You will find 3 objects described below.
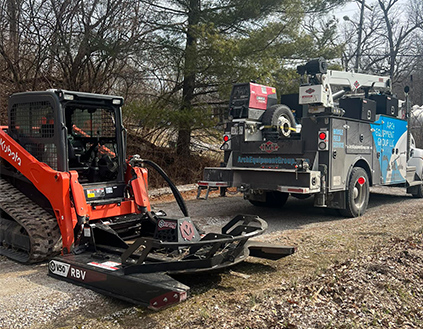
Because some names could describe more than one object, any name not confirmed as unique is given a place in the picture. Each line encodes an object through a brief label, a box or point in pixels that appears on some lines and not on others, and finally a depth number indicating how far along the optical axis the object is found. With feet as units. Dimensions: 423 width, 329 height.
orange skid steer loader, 14.28
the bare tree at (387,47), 98.48
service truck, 26.84
